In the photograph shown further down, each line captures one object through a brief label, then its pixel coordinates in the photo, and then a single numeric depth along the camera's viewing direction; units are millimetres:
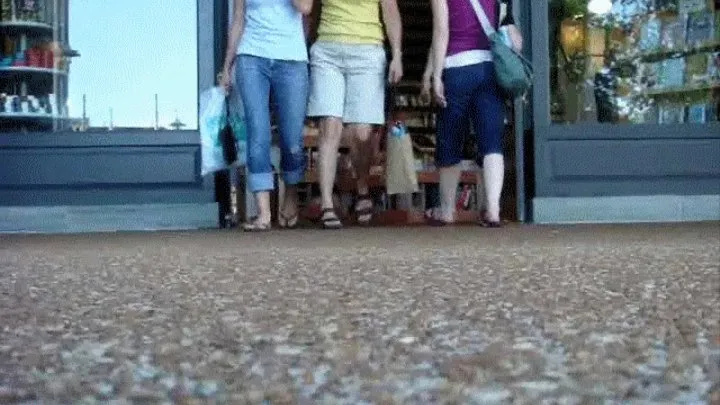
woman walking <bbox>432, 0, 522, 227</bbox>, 6391
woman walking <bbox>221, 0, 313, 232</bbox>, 6207
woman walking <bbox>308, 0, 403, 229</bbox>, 6332
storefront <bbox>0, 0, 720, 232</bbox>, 7477
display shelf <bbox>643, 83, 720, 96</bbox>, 7906
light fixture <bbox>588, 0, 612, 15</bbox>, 7895
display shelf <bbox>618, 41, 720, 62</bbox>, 7965
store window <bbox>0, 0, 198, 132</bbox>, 7711
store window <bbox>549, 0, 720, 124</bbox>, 7770
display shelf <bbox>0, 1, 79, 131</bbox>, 7766
